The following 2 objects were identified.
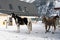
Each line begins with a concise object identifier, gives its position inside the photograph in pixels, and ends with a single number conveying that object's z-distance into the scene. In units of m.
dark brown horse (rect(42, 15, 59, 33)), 16.64
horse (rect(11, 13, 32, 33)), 16.48
